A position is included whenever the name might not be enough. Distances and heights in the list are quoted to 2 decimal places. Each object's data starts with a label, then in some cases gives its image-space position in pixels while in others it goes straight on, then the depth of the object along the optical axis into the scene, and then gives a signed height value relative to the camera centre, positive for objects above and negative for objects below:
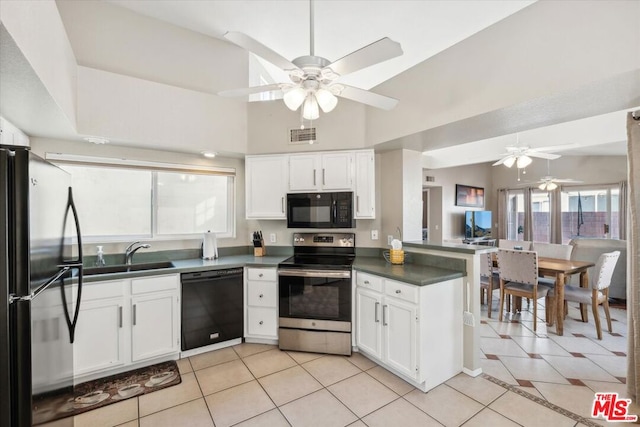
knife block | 3.52 -0.46
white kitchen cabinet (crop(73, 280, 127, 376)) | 2.32 -0.98
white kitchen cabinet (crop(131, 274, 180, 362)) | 2.54 -0.96
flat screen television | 8.14 -0.36
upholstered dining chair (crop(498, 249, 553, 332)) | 3.48 -0.82
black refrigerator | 1.02 -0.29
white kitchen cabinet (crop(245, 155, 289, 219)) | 3.37 +0.33
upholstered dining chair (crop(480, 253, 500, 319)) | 3.88 -0.95
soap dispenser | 2.80 -0.45
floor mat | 2.16 -1.43
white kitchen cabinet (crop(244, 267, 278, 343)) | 3.01 -0.97
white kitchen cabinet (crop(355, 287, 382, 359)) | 2.59 -1.05
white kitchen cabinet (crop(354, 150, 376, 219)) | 3.16 +0.31
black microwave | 3.16 +0.04
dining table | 3.33 -0.77
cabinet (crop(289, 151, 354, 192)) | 3.22 +0.48
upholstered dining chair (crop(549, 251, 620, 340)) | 3.31 -0.99
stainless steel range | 2.81 -0.95
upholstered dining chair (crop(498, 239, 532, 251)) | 4.94 -0.58
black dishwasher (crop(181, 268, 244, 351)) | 2.78 -0.96
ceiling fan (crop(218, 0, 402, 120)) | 1.53 +0.87
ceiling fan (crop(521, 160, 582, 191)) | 6.24 +0.69
